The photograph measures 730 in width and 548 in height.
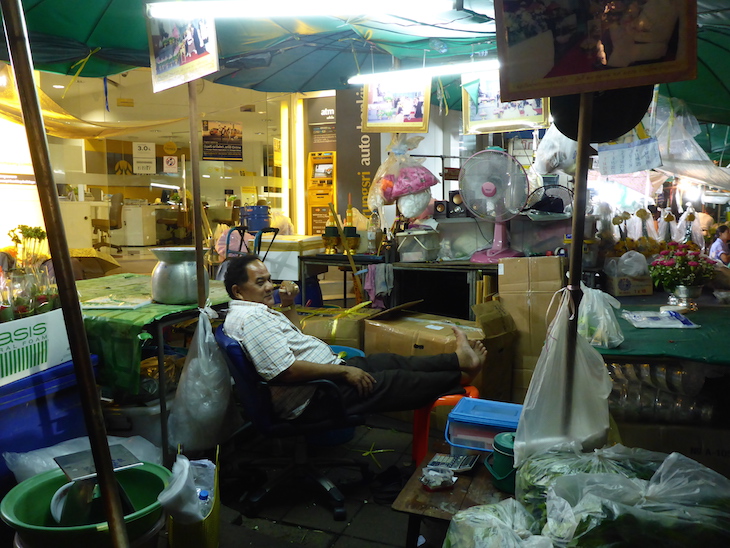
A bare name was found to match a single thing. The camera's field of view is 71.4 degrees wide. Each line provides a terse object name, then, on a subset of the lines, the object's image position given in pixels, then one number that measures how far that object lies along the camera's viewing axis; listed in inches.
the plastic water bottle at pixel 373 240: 209.3
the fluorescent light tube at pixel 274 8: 99.3
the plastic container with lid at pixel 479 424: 83.1
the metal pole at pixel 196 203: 105.7
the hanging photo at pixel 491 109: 174.2
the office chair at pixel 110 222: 422.9
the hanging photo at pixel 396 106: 175.5
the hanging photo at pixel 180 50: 97.1
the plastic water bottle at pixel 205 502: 79.7
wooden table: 69.1
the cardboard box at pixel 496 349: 135.1
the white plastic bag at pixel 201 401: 101.0
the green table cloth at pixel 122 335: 96.9
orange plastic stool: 105.4
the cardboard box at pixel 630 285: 149.0
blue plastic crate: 81.4
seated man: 95.5
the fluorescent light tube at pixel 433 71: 151.2
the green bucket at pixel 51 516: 54.1
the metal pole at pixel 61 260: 38.7
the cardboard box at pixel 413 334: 134.5
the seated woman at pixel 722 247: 295.3
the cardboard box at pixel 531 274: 147.3
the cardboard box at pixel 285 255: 210.8
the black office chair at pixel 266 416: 93.1
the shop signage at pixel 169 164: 469.7
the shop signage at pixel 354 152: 343.9
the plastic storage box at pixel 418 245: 191.0
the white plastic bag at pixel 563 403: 64.8
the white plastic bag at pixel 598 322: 81.8
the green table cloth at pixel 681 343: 76.4
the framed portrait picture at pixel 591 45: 51.6
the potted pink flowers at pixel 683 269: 115.6
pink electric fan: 158.9
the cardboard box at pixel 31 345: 81.1
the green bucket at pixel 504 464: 70.8
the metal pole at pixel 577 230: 58.8
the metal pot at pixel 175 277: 109.3
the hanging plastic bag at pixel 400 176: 193.6
